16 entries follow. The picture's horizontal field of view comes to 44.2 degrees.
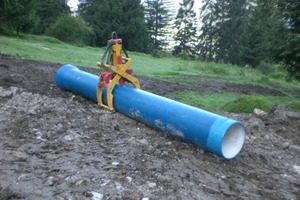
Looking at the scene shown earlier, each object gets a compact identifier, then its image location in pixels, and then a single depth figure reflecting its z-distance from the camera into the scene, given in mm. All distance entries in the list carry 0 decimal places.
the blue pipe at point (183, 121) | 4598
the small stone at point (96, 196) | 3554
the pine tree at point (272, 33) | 13219
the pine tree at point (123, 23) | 44844
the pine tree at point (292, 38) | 12477
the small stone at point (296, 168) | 5116
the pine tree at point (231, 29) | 53031
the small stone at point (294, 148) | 5980
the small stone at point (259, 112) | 8195
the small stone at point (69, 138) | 5079
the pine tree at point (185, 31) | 59312
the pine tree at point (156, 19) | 58406
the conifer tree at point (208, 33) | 57531
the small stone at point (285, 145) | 6031
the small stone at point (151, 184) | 3914
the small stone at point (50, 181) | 3780
